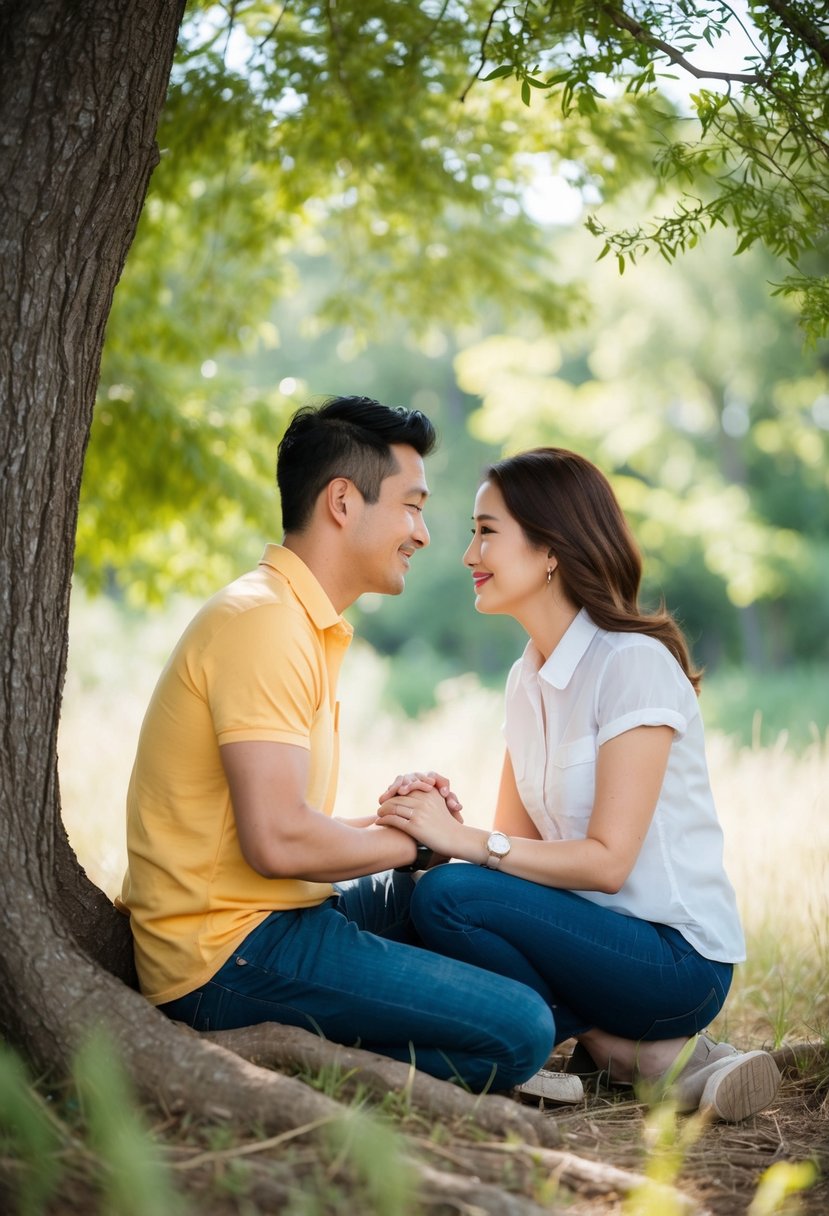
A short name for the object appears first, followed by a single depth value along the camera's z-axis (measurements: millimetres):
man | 2715
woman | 3080
